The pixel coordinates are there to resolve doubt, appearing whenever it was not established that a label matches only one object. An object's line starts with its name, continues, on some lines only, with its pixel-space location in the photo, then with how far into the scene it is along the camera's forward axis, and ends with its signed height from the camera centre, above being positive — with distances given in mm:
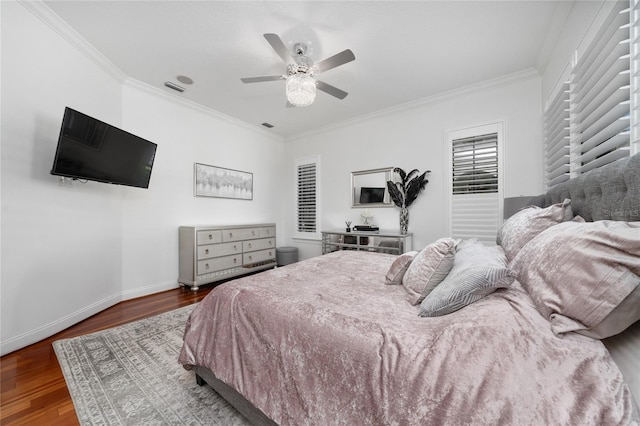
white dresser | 3596 -621
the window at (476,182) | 3293 +444
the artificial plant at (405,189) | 3758 +391
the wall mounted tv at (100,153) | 2205 +629
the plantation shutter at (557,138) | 2221 +759
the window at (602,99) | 1336 +764
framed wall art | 4059 +559
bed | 665 -445
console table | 3718 -455
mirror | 4191 +464
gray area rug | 1390 -1133
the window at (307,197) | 5102 +350
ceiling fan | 2438 +1384
